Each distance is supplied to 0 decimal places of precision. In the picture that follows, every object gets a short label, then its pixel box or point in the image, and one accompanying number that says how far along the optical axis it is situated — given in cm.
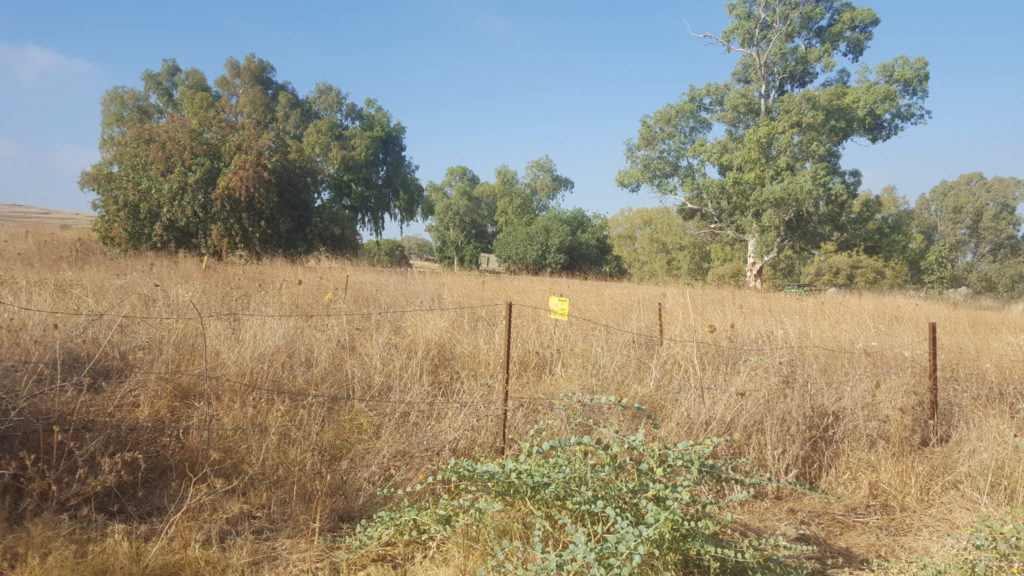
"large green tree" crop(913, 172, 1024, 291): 3628
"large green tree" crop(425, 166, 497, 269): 5122
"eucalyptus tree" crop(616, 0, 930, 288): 1920
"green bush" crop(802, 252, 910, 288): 3120
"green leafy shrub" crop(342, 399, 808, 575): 263
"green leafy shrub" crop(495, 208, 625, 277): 2836
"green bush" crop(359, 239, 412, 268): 1517
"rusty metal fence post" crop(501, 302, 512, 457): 418
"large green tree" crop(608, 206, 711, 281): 3881
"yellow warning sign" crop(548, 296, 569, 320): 536
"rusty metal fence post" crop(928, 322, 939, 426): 508
